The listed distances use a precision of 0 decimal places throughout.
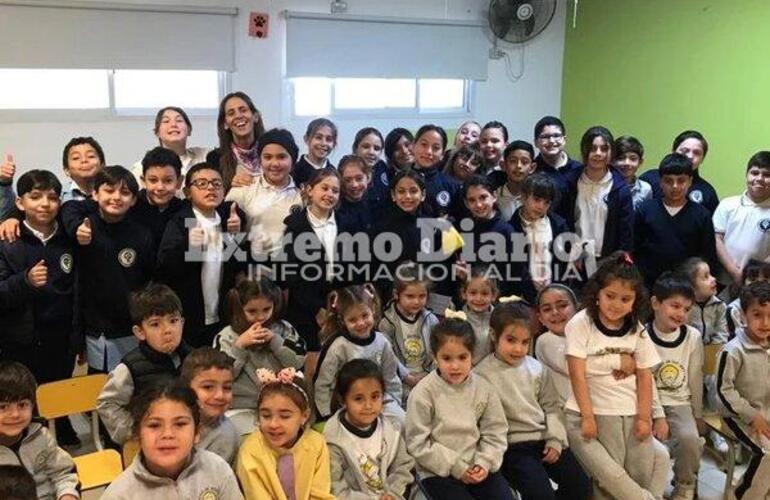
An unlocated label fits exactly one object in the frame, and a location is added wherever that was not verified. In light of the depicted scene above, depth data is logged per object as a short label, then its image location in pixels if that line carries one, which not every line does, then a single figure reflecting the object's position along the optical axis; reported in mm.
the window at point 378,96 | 5527
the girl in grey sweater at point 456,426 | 2379
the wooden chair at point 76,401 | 2296
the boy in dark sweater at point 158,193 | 2863
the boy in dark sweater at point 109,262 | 2752
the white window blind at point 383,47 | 5207
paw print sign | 5023
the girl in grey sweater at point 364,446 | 2293
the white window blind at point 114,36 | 4359
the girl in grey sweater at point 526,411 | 2496
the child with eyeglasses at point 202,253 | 2824
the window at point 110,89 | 4621
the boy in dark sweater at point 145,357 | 2318
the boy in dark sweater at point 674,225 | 3561
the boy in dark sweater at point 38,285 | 2623
